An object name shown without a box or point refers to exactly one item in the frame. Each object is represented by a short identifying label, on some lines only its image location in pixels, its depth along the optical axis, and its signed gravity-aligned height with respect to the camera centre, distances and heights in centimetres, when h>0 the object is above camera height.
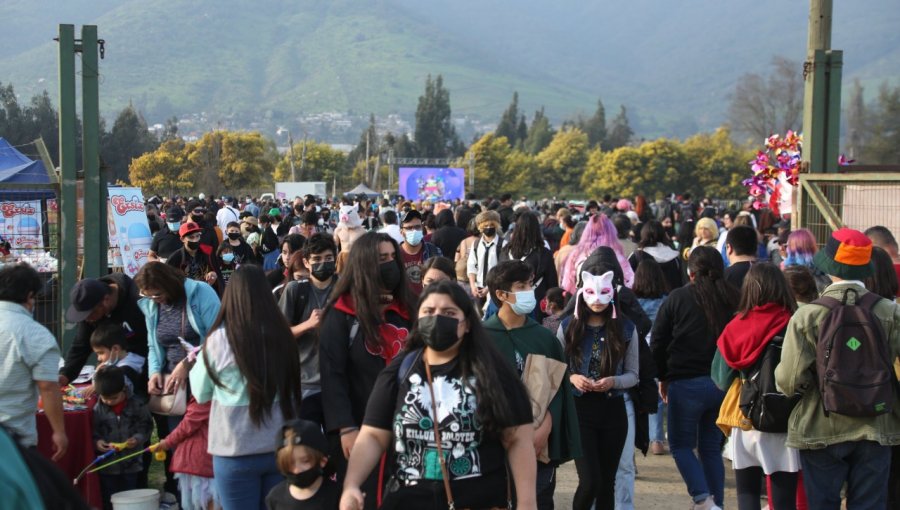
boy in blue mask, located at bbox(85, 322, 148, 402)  643 -106
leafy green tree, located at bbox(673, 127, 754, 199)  9706 +273
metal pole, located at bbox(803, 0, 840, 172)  1058 +122
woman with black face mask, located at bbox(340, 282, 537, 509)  372 -87
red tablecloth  616 -159
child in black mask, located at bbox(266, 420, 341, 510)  433 -121
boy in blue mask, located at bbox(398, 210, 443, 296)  974 -48
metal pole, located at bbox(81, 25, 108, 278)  913 +24
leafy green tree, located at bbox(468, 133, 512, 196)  9119 +298
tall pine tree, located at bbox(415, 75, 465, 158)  14638 +1106
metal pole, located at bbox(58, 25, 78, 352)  903 +5
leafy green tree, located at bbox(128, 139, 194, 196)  7231 +183
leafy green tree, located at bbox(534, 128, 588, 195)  10625 +353
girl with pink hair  860 -35
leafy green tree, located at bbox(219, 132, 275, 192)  7906 +273
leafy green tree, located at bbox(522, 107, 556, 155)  14825 +972
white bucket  610 -191
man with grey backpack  500 -93
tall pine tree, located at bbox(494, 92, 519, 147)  16038 +1208
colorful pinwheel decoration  1194 +44
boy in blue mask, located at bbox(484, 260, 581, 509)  489 -73
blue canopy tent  1241 +34
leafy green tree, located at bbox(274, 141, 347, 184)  10319 +344
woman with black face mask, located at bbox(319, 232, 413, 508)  475 -67
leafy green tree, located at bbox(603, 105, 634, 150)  16262 +1117
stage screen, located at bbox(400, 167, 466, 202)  5219 +83
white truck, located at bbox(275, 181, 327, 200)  6078 +56
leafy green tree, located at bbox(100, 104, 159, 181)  8531 +477
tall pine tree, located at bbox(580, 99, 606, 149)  16262 +1212
